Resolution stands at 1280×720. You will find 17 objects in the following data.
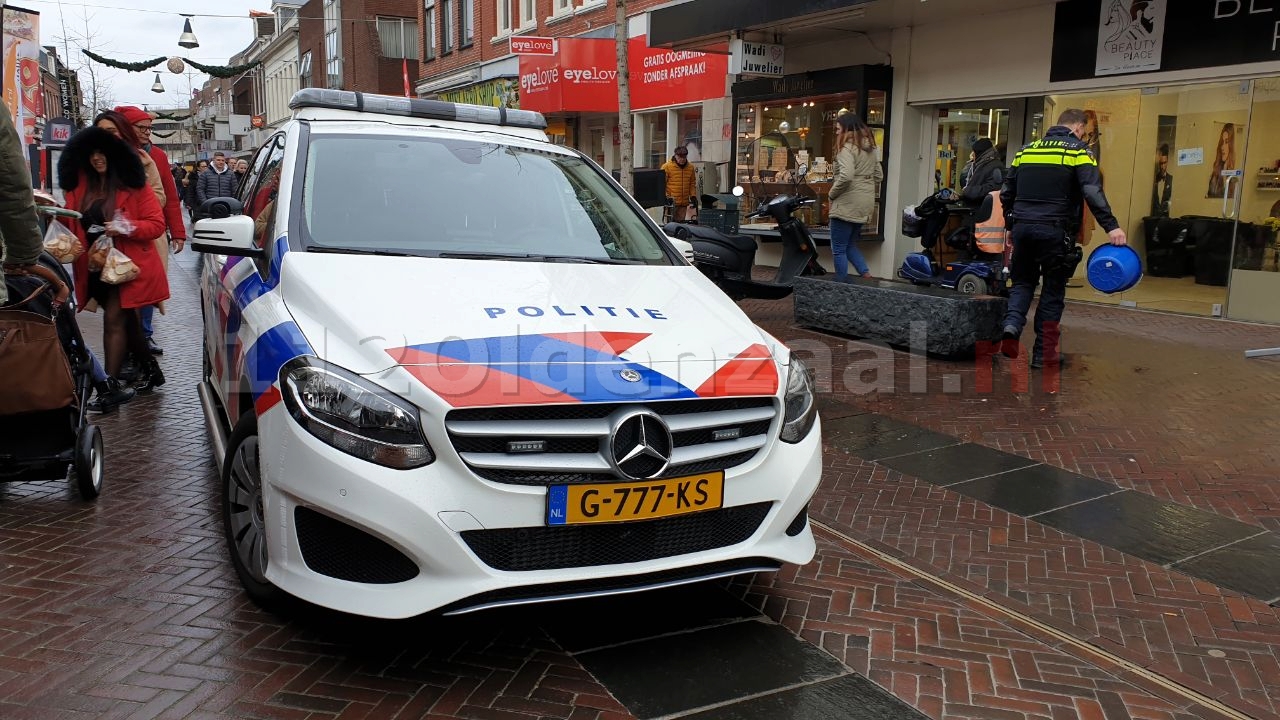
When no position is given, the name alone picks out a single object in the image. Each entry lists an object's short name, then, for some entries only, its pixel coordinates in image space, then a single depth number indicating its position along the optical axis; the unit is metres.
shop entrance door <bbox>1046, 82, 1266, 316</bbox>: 10.20
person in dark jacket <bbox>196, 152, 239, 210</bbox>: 15.86
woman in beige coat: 10.66
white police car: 2.80
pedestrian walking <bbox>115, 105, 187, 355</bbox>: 7.13
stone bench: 8.17
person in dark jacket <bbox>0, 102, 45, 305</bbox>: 3.58
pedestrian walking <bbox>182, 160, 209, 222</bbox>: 24.09
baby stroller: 4.28
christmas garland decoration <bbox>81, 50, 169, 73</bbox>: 23.84
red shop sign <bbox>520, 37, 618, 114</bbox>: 19.47
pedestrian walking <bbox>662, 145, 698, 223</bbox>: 15.88
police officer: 7.50
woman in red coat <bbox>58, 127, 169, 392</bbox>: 6.41
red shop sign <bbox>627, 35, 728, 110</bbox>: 17.05
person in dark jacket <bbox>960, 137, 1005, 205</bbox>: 10.60
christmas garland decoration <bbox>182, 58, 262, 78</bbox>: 26.50
